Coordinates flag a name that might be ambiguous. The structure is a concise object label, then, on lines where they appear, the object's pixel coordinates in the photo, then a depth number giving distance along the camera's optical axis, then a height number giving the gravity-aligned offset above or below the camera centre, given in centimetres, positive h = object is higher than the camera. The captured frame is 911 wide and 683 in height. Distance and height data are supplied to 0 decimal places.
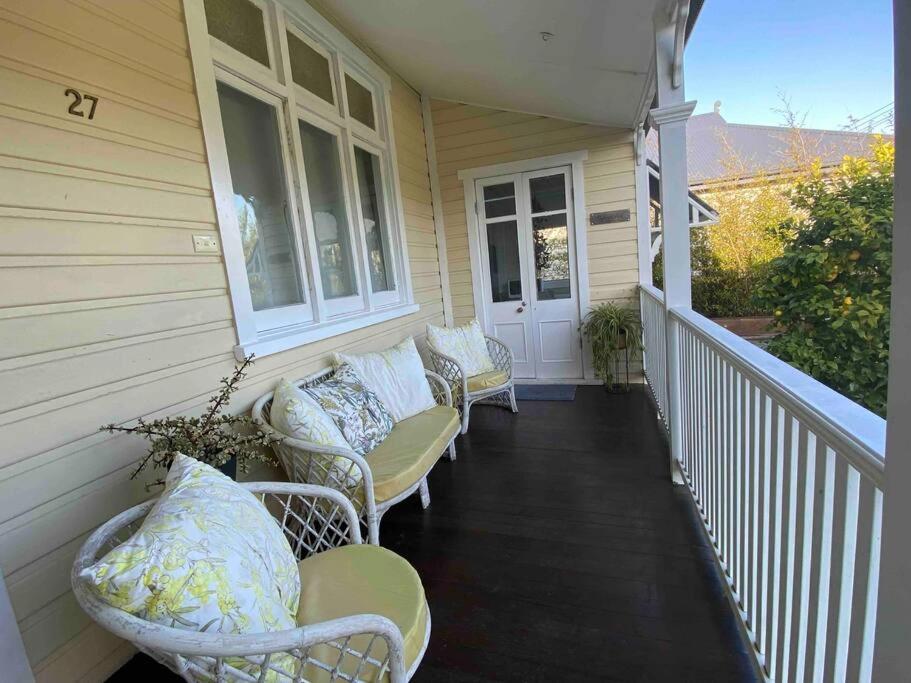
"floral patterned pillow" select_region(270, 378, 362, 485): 201 -62
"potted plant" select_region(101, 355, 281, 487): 159 -53
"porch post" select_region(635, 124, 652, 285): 436 +29
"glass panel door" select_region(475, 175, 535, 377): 480 -1
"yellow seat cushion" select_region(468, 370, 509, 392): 377 -95
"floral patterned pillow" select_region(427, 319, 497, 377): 390 -67
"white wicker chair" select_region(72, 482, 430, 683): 85 -73
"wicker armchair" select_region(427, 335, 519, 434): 362 -95
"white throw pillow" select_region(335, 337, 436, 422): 288 -67
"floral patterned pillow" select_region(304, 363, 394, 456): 230 -69
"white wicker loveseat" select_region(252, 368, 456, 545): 189 -83
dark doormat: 444 -133
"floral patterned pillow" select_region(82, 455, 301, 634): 85 -56
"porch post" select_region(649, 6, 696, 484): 229 +40
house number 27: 153 +70
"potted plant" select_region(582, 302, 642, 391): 437 -78
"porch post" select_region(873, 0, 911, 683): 56 -29
